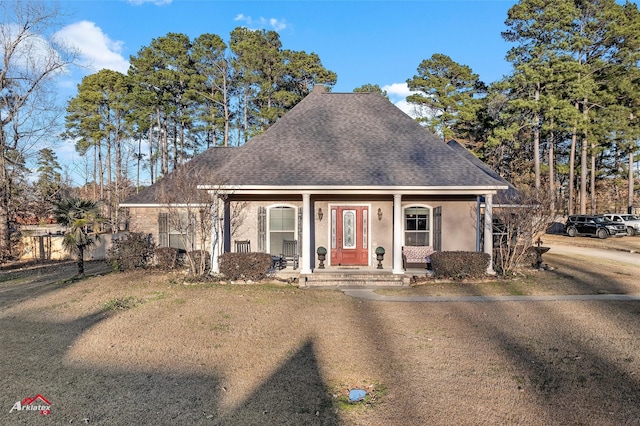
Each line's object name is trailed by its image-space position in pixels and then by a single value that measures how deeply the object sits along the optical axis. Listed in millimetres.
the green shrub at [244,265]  10070
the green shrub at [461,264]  10188
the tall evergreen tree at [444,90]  31917
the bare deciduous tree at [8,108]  14961
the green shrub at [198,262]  10375
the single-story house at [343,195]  10305
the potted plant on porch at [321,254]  11062
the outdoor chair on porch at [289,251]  11641
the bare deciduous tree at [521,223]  10719
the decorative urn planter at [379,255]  11023
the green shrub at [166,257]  11430
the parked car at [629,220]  22872
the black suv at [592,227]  22000
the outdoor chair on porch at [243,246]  11466
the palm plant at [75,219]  10633
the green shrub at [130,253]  11617
